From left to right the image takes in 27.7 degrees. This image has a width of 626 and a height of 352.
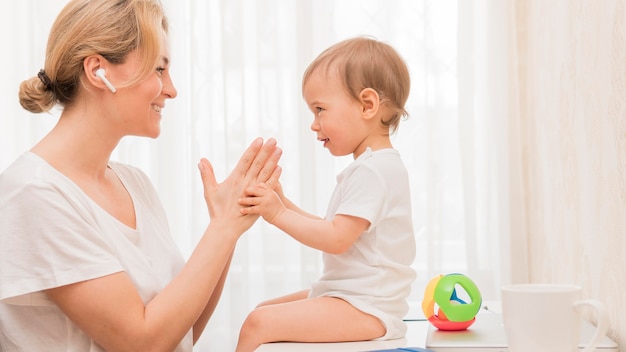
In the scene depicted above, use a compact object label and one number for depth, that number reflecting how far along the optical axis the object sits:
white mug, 1.55
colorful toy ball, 1.92
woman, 1.77
